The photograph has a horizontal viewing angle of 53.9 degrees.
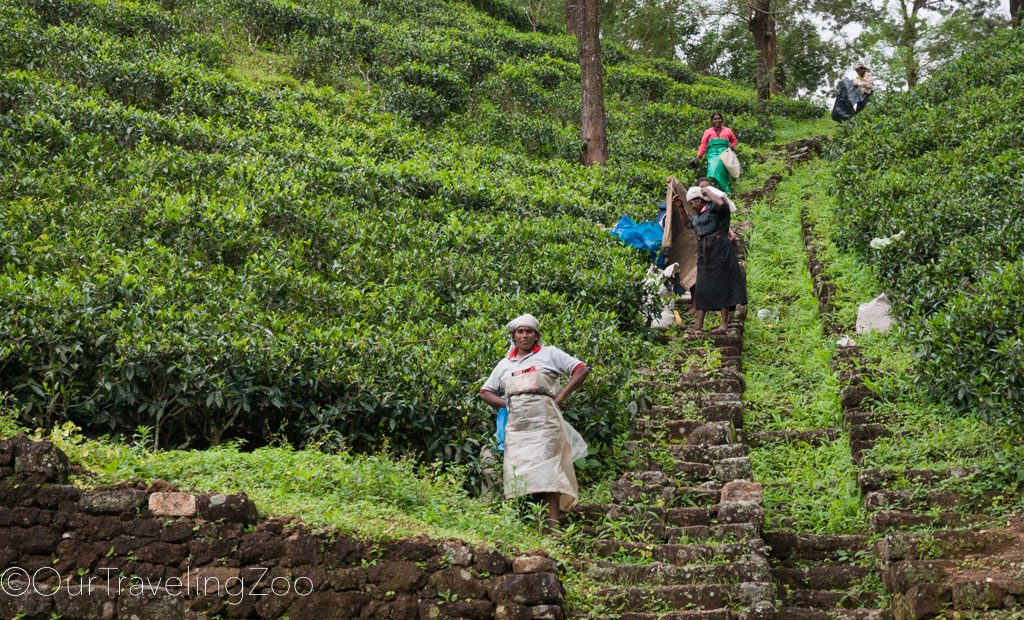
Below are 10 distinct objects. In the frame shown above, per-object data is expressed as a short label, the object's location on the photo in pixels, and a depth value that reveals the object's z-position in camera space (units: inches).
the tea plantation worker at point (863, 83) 835.4
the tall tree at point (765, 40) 1049.5
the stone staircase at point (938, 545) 225.6
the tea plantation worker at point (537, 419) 284.8
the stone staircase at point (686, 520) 249.9
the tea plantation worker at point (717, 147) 619.3
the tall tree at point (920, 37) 1031.8
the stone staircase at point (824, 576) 251.6
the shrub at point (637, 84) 950.4
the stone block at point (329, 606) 228.1
